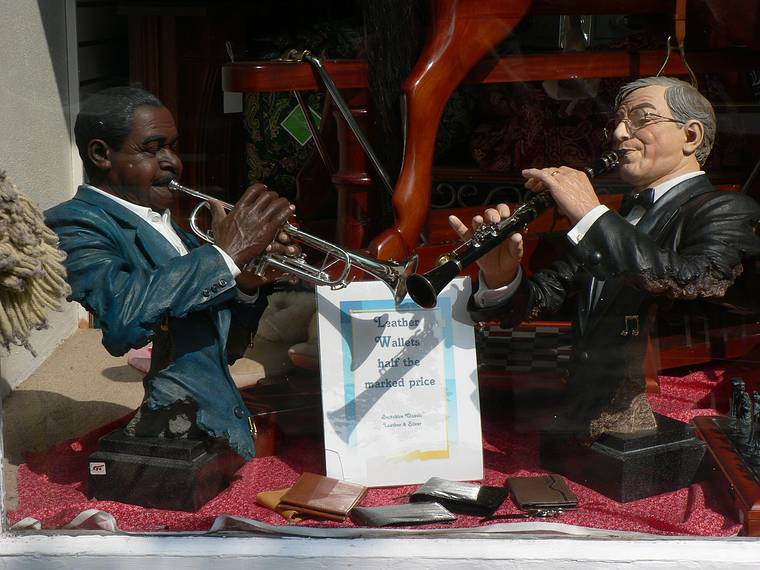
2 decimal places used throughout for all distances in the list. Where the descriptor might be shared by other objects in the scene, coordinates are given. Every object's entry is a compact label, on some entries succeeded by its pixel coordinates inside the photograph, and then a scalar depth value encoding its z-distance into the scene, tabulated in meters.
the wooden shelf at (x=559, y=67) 2.57
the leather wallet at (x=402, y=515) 2.39
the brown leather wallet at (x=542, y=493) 2.44
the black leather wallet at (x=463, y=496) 2.44
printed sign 2.56
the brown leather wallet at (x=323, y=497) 2.42
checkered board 2.70
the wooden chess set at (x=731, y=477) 2.33
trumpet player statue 2.29
